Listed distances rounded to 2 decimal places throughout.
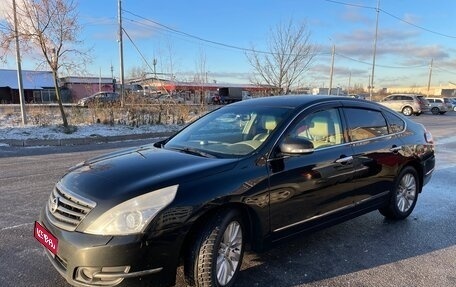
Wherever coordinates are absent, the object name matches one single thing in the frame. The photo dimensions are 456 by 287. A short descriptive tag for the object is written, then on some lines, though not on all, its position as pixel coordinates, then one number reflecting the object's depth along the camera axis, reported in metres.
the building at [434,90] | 111.39
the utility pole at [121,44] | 25.78
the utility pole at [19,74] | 14.40
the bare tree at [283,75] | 23.89
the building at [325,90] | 61.10
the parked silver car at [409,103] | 33.44
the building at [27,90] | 53.31
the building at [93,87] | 56.00
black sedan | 2.78
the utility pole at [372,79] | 38.12
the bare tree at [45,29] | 14.09
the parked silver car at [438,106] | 39.19
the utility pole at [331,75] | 41.41
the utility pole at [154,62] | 26.16
